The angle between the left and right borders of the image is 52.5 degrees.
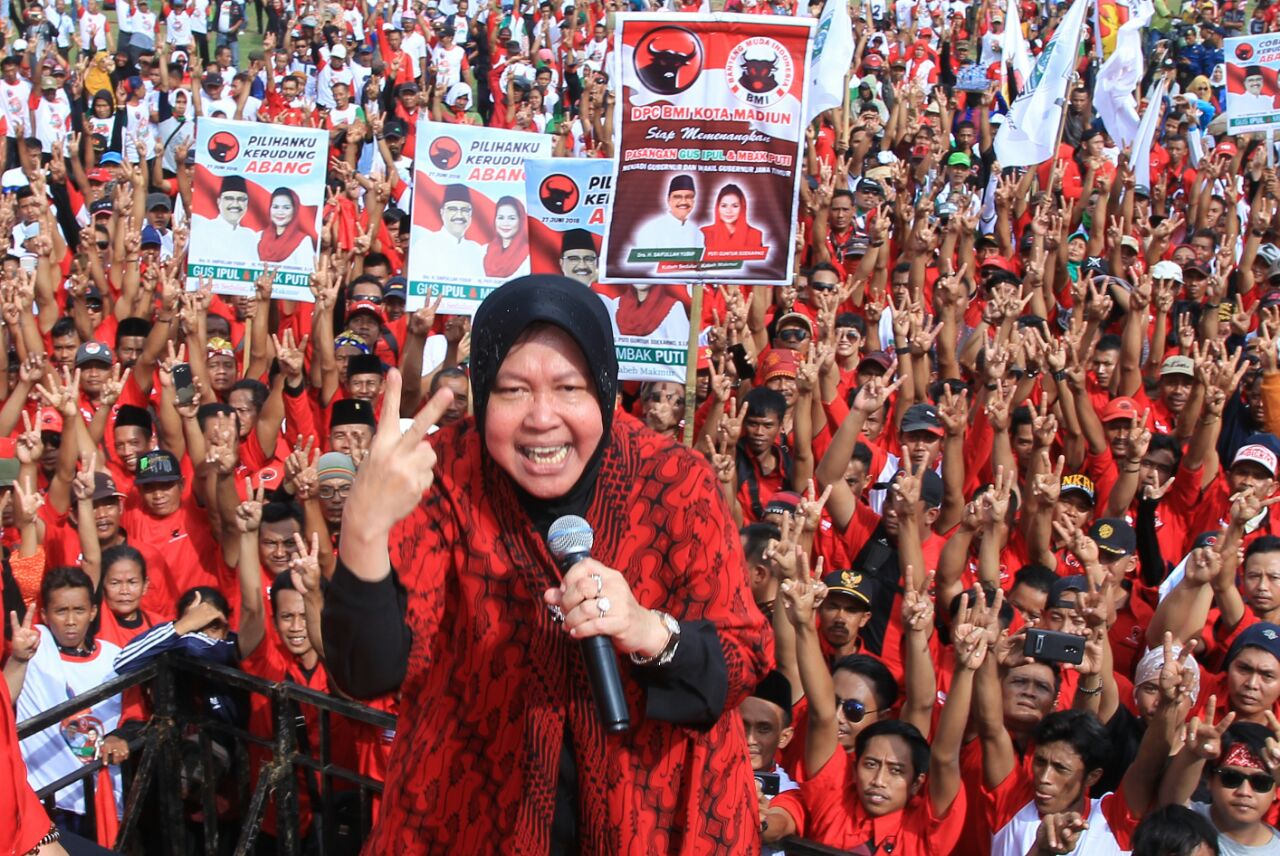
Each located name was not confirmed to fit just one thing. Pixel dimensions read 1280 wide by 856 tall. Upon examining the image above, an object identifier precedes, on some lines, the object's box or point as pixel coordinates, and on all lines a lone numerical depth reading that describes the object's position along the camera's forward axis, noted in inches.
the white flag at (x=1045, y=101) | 390.0
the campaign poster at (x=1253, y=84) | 400.8
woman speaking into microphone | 73.2
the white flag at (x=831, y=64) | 370.6
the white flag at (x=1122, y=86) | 470.0
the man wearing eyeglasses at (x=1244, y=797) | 135.6
